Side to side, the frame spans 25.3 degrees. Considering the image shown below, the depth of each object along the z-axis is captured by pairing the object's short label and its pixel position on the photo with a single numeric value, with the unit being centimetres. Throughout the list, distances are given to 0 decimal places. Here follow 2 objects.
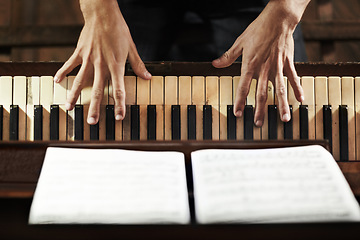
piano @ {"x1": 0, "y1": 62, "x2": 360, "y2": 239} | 137
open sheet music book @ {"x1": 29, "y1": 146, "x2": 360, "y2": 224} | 115
